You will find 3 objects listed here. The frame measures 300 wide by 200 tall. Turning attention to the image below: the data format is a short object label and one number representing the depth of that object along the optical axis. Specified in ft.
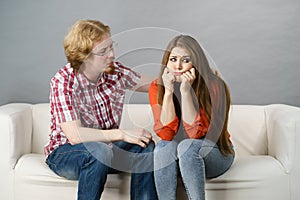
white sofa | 6.60
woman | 5.90
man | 6.08
